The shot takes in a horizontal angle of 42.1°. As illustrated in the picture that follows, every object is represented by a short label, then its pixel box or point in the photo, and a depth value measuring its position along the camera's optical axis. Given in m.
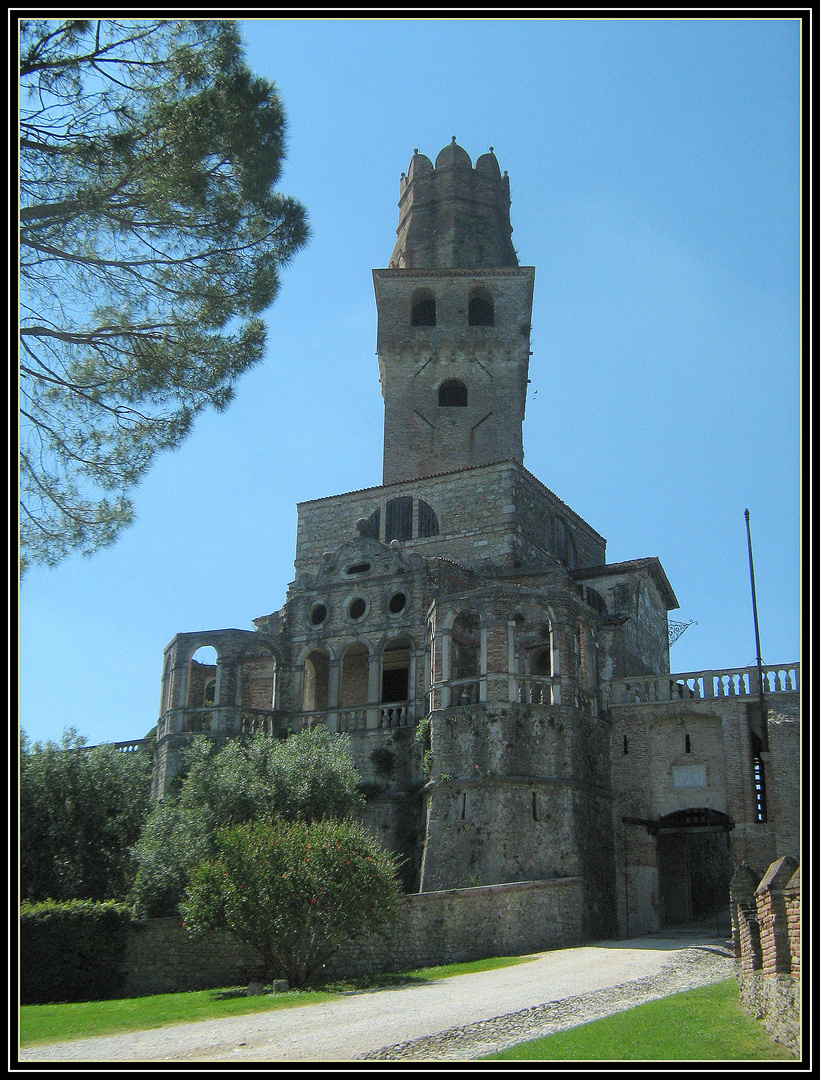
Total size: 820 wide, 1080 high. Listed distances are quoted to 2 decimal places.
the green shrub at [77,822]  25.62
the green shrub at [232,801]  23.27
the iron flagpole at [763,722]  26.53
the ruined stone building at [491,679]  25.50
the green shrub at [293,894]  18.98
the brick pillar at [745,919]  13.30
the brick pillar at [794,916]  11.17
